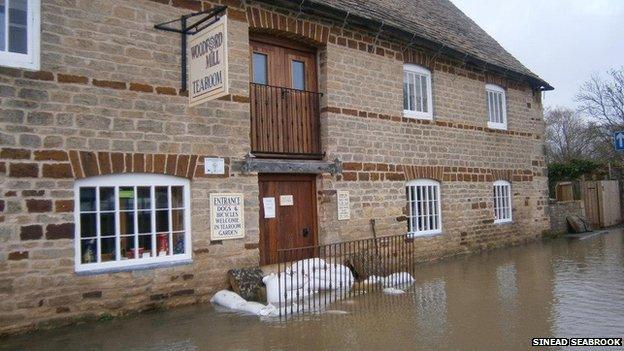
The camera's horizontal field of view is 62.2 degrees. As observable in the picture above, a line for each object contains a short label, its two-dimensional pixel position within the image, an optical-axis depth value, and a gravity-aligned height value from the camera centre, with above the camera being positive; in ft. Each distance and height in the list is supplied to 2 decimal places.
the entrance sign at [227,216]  27.62 -0.77
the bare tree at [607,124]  92.32 +12.70
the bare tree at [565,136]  130.62 +16.29
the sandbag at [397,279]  29.89 -4.84
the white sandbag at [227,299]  25.55 -4.90
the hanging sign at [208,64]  23.03 +6.51
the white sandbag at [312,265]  27.71 -3.57
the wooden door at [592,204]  64.54 -1.41
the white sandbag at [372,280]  29.14 -4.67
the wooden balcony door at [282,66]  31.94 +8.64
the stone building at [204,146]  22.45 +3.19
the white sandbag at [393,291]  27.94 -5.09
